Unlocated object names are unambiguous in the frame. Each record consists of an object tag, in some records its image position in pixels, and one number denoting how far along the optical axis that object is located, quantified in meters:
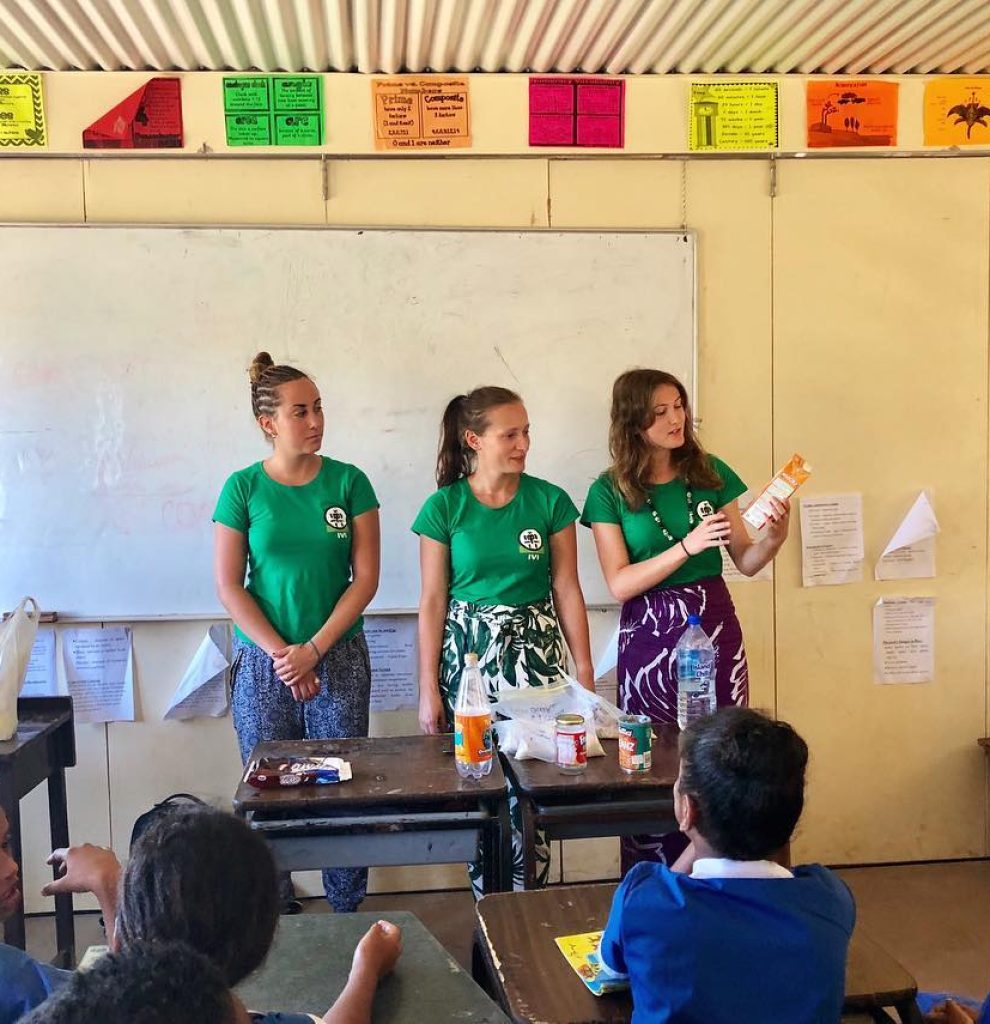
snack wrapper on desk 1.93
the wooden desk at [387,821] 1.85
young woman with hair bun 2.55
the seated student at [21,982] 1.06
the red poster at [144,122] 2.99
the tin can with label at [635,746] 2.00
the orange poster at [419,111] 3.06
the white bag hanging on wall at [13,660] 2.48
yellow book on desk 1.28
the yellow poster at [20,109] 2.96
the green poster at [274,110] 3.02
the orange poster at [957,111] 3.26
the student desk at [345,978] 1.26
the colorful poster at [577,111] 3.11
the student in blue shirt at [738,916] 1.16
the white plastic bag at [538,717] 2.08
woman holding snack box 2.49
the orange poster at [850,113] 3.22
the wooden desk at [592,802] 1.93
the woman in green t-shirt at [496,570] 2.52
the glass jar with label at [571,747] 2.00
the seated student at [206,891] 1.04
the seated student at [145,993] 0.71
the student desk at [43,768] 2.42
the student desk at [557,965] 1.25
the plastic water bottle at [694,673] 2.40
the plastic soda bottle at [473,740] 1.95
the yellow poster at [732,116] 3.17
